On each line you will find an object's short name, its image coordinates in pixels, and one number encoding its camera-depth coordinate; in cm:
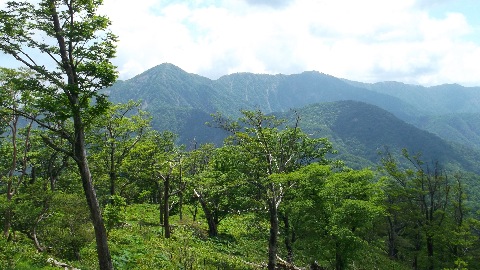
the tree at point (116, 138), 3062
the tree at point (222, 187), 2605
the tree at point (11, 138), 1606
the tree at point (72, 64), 1464
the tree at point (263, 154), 2338
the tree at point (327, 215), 2520
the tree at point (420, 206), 4312
